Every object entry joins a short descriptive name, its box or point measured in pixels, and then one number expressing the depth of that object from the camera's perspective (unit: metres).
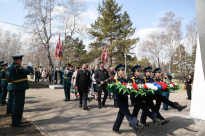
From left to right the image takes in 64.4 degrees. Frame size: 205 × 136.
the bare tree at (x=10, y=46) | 45.84
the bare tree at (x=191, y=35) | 29.40
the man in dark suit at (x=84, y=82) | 7.44
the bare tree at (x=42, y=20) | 25.64
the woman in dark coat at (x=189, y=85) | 11.82
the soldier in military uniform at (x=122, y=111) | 4.08
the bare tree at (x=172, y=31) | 30.14
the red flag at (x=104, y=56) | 25.44
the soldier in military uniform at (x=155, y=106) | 4.89
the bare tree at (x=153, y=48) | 38.19
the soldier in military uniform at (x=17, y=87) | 5.00
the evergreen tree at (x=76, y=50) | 54.75
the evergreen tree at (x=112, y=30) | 31.10
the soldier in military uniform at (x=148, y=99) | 5.01
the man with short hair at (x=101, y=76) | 7.83
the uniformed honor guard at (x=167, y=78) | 7.20
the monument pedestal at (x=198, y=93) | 5.69
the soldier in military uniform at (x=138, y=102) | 4.44
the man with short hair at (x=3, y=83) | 7.94
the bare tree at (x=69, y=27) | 28.00
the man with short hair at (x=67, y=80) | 9.37
